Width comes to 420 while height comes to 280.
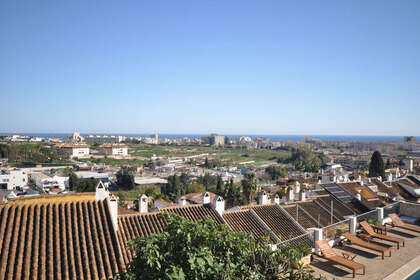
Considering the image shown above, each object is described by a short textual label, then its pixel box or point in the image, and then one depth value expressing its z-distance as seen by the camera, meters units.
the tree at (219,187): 40.72
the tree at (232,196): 35.00
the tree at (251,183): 31.30
